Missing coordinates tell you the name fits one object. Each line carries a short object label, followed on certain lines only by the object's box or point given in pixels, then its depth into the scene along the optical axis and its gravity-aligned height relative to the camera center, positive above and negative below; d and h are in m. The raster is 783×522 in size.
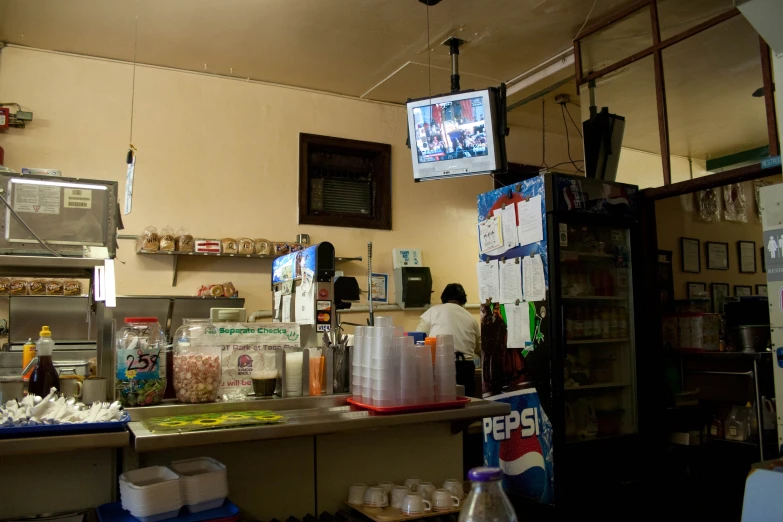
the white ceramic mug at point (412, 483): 2.42 -0.67
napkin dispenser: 6.18 +0.33
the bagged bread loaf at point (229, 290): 5.33 +0.27
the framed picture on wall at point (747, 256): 6.54 +0.64
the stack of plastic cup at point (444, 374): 2.45 -0.23
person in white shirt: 5.50 -0.04
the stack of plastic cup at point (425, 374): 2.38 -0.22
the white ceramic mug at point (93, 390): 2.13 -0.24
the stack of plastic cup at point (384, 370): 2.29 -0.20
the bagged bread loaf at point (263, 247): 5.50 +0.67
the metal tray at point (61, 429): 1.73 -0.32
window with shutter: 6.04 +1.43
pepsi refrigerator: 4.12 -0.27
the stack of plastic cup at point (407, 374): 2.33 -0.22
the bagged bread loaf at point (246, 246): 5.41 +0.68
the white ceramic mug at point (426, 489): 2.34 -0.68
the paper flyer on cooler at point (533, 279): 4.19 +0.27
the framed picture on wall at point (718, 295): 6.25 +0.20
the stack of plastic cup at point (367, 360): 2.35 -0.17
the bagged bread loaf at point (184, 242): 5.18 +0.69
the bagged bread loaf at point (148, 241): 5.04 +0.68
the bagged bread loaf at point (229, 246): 5.36 +0.67
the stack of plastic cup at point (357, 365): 2.44 -0.19
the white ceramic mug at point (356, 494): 2.35 -0.69
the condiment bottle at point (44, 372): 2.13 -0.17
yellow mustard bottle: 2.47 -0.13
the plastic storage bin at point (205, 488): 1.90 -0.54
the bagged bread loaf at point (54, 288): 4.60 +0.27
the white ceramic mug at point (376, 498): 2.30 -0.69
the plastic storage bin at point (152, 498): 1.80 -0.54
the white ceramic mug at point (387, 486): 2.36 -0.66
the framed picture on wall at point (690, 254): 6.01 +0.61
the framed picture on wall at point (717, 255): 6.24 +0.62
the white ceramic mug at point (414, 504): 2.21 -0.69
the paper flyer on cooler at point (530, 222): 4.23 +0.68
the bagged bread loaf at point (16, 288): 4.56 +0.27
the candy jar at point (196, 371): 2.23 -0.19
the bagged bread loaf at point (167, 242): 5.07 +0.67
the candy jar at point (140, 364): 2.16 -0.15
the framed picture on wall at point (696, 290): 6.05 +0.25
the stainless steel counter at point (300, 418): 1.83 -0.35
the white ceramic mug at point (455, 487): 2.39 -0.68
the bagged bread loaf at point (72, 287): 4.61 +0.28
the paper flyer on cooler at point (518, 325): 4.34 -0.06
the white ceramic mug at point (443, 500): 2.28 -0.70
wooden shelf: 5.23 +0.58
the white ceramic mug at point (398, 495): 2.29 -0.68
